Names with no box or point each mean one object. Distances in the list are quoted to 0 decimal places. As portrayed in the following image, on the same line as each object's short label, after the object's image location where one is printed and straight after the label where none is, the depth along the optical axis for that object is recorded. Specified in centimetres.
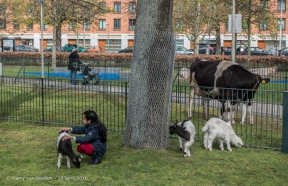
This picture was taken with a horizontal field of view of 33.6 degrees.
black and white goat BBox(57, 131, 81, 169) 837
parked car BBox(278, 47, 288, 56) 5525
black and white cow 1295
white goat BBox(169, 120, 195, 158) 926
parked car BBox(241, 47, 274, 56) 5458
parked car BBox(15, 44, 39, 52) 6357
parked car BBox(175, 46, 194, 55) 5944
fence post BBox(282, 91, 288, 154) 955
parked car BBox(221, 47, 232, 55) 5218
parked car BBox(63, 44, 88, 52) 6266
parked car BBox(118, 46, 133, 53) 5772
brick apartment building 7725
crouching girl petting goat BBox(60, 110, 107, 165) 868
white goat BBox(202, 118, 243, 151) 966
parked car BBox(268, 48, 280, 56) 5635
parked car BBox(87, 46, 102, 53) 6347
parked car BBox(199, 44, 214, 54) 5994
